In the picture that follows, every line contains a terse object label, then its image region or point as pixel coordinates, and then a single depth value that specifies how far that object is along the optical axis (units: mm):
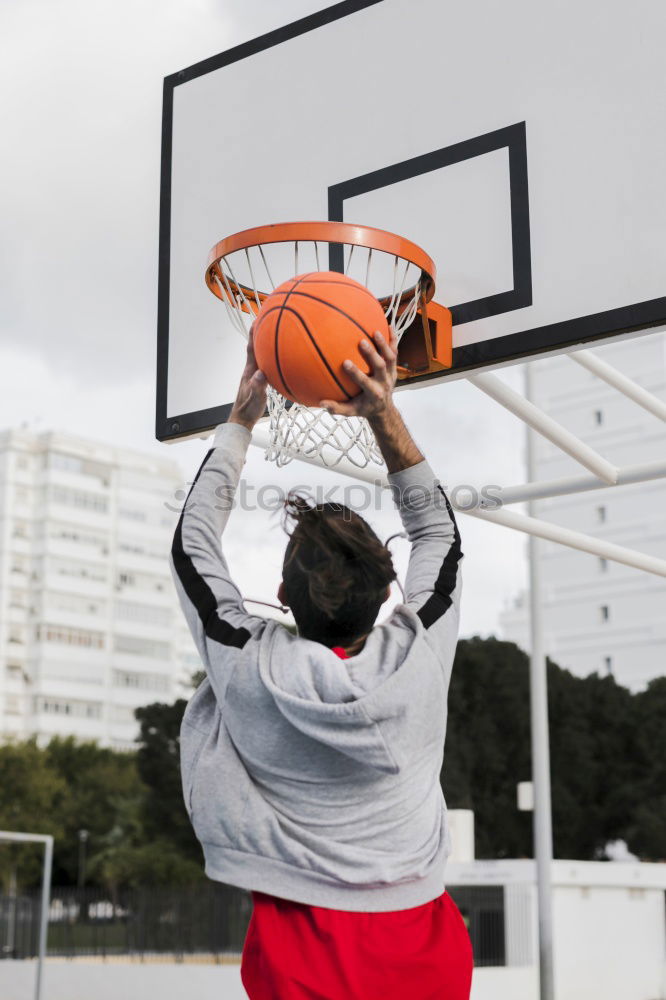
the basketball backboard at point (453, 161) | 3406
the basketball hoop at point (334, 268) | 3123
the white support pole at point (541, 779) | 10867
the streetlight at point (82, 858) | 40375
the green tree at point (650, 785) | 25312
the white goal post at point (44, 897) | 11953
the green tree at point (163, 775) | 28062
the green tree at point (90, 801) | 40562
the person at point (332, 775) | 1886
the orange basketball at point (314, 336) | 2568
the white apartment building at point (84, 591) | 56562
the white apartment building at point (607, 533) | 41656
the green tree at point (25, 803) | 36219
